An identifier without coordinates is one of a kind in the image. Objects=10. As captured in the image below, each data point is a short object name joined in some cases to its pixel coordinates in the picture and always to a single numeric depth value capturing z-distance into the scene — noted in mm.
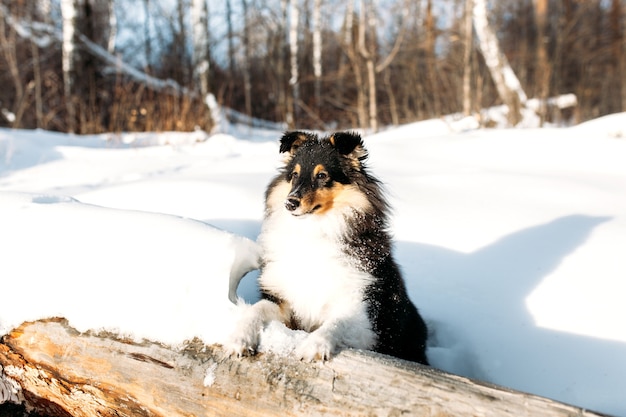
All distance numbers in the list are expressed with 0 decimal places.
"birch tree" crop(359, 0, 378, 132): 9784
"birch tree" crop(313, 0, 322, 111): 15800
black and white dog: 2203
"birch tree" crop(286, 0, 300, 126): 15156
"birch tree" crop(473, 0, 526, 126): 10516
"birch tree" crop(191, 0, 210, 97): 11414
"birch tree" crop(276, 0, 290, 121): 14688
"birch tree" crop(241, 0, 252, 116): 14767
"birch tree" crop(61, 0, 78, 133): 10227
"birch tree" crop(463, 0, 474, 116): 10047
